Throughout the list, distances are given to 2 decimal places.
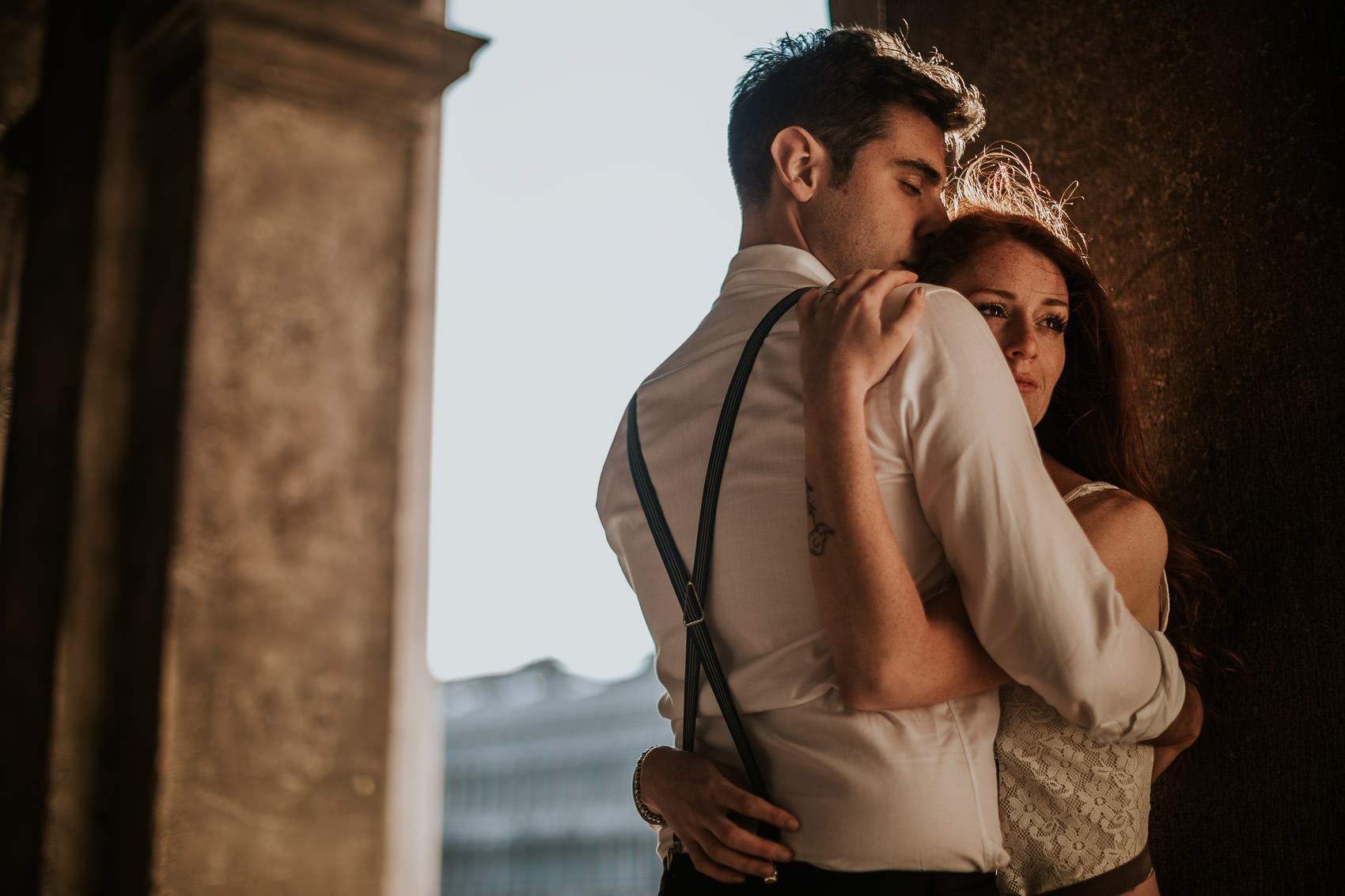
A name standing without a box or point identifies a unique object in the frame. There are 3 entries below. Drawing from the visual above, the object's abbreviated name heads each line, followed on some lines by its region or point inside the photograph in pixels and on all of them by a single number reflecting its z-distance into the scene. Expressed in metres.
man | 1.20
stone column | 1.78
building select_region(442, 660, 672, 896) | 33.97
